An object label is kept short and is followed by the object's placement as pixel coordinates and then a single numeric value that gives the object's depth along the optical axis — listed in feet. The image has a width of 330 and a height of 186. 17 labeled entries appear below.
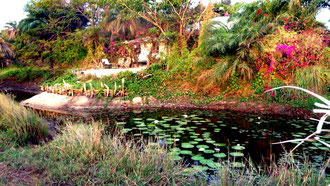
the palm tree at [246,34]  25.24
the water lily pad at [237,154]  11.59
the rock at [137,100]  29.30
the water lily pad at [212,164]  10.62
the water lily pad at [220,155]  11.66
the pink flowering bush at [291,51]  22.99
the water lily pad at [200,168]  10.37
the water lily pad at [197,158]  11.46
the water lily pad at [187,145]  13.09
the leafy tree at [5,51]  52.21
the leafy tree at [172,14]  35.12
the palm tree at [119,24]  49.29
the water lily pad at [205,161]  11.04
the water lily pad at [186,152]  12.25
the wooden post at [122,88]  30.43
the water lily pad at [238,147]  12.76
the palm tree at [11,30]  68.59
